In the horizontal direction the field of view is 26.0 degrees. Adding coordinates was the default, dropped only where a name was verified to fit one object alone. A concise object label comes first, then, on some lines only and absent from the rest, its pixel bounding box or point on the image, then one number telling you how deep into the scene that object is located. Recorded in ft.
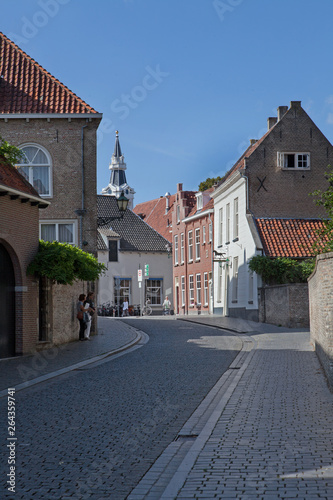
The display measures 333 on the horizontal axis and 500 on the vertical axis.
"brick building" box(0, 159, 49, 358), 61.52
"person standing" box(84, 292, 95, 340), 81.76
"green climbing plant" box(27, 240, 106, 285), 65.57
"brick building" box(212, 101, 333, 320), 128.06
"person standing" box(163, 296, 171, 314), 196.85
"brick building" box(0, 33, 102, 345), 91.97
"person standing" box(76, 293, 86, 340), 81.25
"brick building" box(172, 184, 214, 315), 171.12
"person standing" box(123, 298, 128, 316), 183.42
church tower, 440.04
